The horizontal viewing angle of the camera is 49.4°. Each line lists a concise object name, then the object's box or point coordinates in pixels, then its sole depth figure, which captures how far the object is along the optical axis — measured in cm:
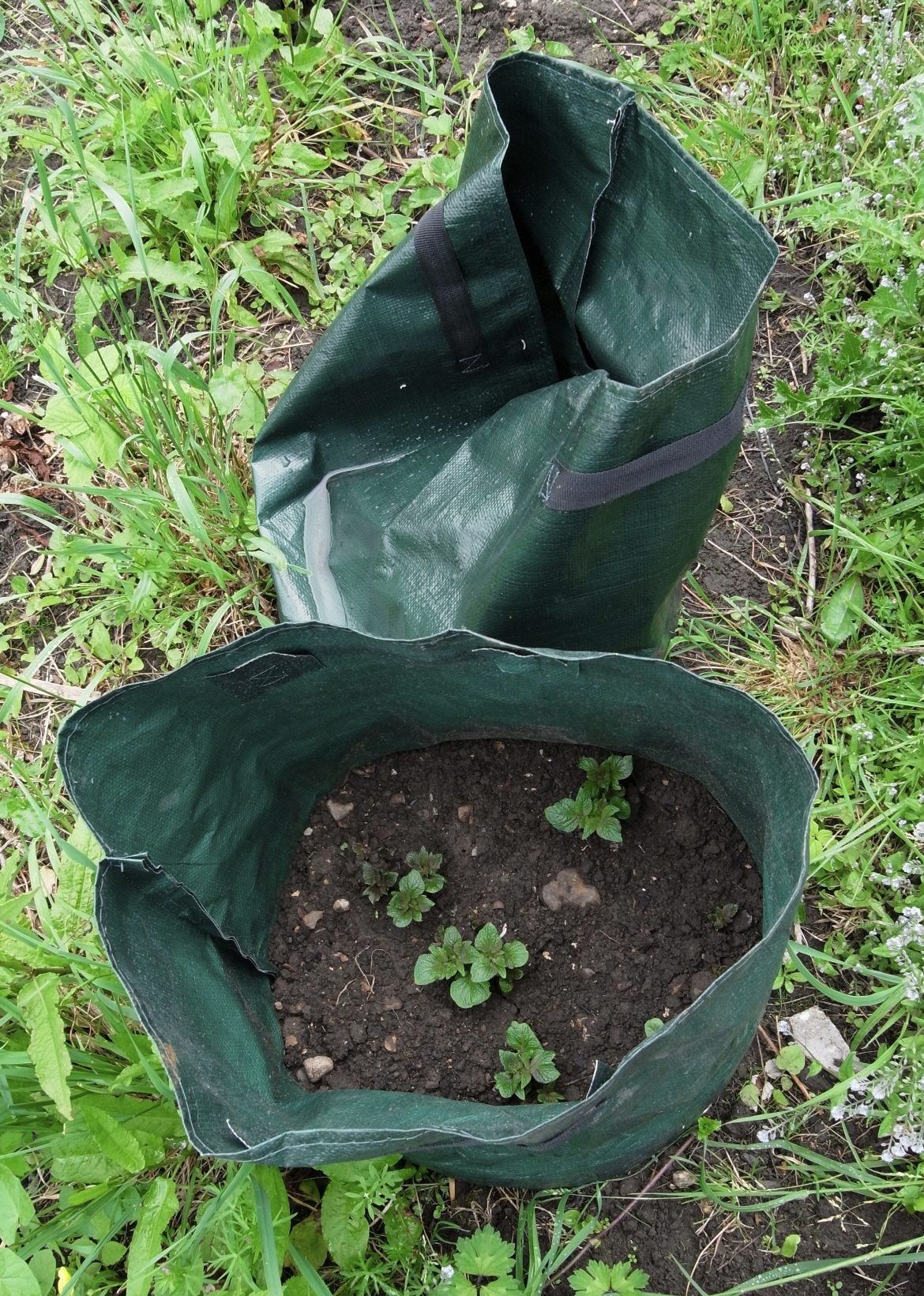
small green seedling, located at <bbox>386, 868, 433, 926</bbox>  149
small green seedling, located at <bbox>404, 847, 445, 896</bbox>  150
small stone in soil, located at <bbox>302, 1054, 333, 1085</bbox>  143
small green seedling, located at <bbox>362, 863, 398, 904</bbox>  150
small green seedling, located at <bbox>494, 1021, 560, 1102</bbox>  136
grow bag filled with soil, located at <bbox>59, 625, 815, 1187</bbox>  104
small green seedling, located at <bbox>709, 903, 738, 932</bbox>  143
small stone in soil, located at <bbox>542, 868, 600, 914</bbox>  150
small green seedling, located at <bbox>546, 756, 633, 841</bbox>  147
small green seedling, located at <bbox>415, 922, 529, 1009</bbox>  143
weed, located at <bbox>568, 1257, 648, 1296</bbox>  129
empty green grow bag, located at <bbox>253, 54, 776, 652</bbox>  124
